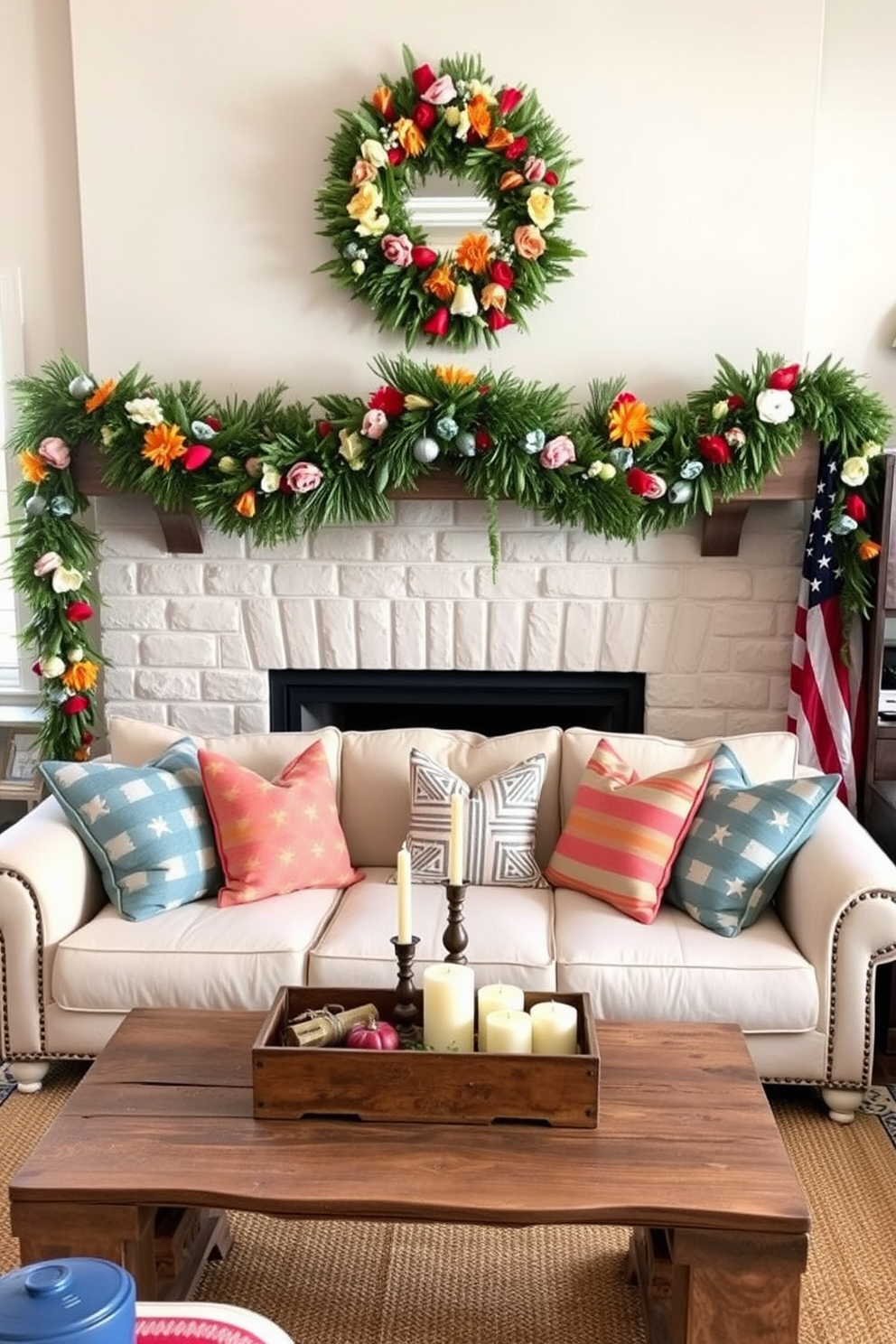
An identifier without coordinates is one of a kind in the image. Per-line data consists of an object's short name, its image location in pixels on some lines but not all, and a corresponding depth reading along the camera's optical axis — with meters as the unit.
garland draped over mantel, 3.20
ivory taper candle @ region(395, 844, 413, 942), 1.95
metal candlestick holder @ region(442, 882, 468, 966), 2.07
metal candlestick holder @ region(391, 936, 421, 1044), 2.04
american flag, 3.31
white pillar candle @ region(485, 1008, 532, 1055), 1.93
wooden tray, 1.85
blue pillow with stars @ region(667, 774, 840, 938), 2.74
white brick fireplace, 3.51
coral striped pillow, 2.79
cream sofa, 2.59
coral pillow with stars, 2.88
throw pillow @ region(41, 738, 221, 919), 2.83
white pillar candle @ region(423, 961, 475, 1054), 1.97
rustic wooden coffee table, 1.67
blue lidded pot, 1.07
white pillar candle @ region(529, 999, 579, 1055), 1.95
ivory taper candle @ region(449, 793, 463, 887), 1.98
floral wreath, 3.21
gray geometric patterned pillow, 2.98
